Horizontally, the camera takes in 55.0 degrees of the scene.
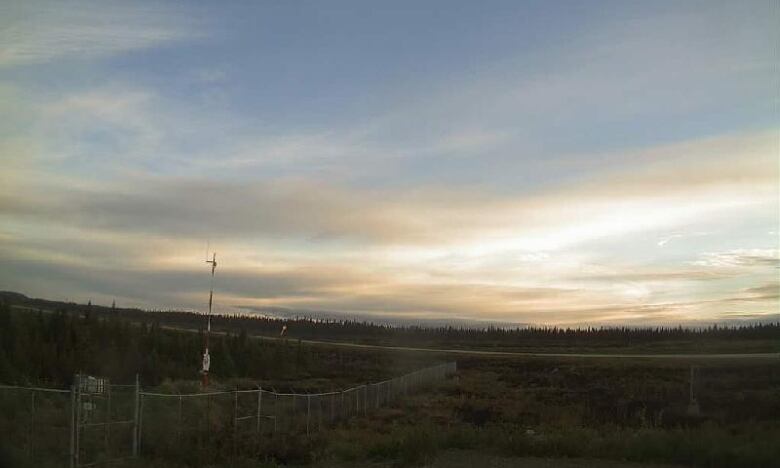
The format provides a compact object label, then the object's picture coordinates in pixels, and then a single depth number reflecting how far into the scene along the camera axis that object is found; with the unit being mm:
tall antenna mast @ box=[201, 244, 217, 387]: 31019
